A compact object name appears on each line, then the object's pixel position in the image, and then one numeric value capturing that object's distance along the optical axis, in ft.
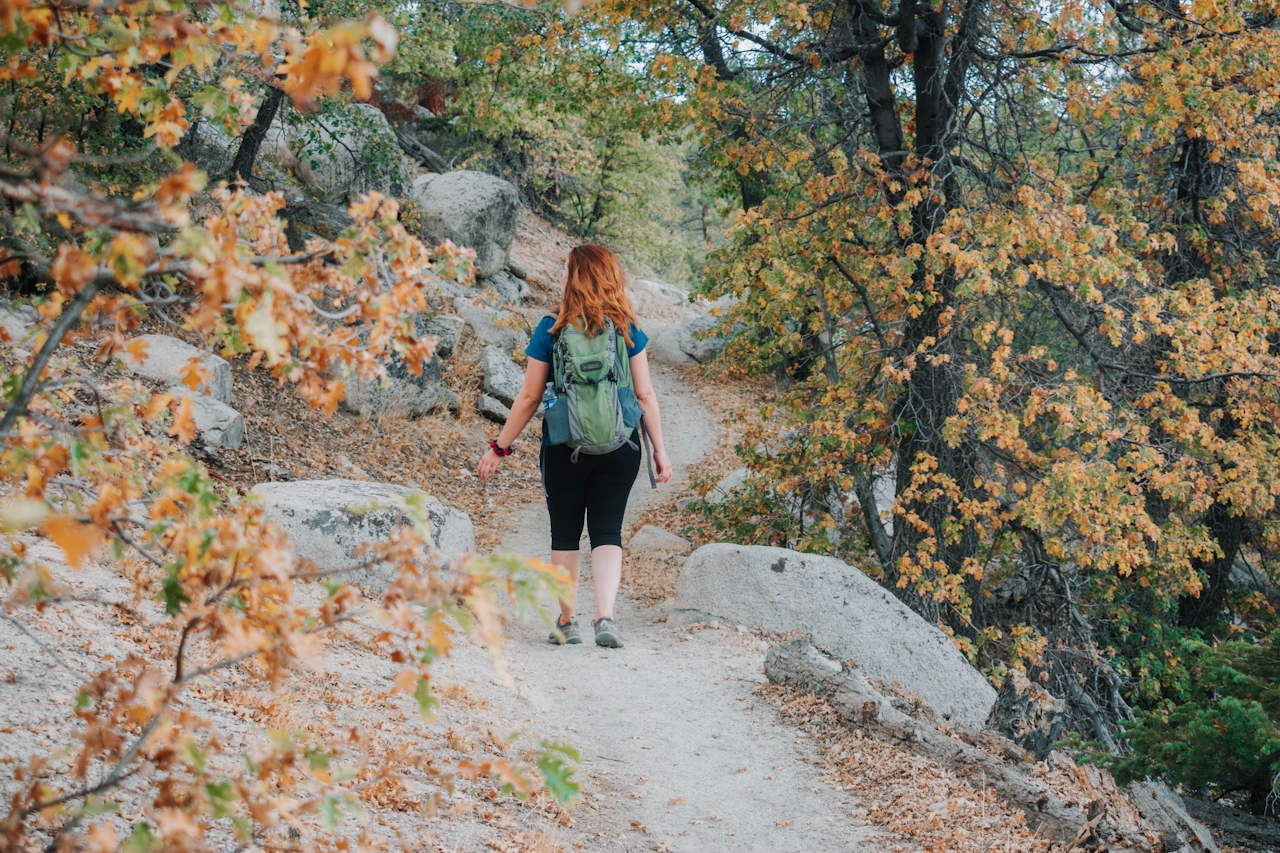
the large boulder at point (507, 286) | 58.08
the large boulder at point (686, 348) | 68.90
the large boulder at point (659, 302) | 88.63
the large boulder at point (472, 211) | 55.52
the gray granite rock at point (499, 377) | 45.73
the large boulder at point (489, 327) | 49.57
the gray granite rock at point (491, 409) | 44.27
